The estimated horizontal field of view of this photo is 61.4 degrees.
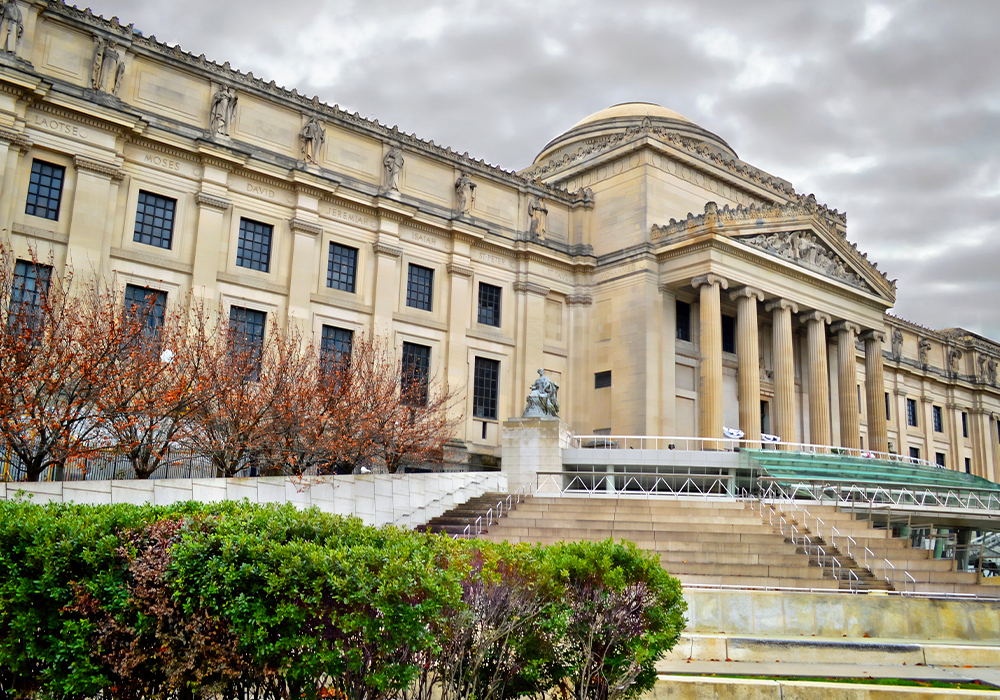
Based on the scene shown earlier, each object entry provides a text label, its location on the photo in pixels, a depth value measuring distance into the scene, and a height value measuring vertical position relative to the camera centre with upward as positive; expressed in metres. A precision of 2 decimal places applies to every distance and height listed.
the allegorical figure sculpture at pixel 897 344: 68.25 +12.97
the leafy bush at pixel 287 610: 8.15 -1.26
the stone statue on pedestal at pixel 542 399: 32.03 +3.52
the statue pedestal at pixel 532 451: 31.11 +1.52
